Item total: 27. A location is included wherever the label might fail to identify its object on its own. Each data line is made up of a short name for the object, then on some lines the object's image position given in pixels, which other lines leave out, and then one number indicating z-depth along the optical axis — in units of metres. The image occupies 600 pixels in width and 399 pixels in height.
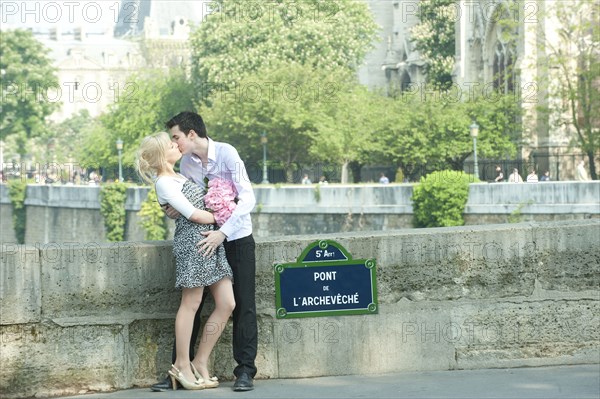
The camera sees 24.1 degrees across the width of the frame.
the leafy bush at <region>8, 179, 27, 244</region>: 65.19
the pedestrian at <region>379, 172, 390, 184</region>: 48.54
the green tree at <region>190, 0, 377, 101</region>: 59.03
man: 7.73
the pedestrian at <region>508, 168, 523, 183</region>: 40.67
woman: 7.62
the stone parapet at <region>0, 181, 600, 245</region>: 34.09
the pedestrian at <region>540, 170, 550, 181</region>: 42.55
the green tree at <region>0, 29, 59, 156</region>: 89.44
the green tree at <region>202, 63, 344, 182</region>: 53.00
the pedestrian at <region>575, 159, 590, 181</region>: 39.41
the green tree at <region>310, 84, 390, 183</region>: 51.00
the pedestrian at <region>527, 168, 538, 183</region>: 39.74
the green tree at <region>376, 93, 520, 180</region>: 46.41
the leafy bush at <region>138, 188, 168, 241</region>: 49.78
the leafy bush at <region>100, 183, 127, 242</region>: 52.94
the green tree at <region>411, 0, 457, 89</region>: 59.34
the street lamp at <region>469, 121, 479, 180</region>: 41.83
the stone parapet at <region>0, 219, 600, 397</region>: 7.85
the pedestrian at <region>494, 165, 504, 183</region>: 43.35
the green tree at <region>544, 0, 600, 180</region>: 40.16
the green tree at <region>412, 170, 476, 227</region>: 37.16
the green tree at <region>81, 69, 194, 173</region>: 65.50
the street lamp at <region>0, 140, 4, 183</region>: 73.60
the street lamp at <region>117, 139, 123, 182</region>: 60.52
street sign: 8.23
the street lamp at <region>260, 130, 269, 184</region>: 51.04
